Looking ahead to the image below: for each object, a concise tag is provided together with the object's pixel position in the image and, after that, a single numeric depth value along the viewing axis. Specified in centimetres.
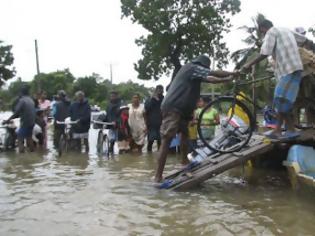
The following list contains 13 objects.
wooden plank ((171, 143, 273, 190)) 710
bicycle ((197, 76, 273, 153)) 784
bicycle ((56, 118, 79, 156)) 1231
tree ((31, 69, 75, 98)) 7769
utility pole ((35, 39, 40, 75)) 3816
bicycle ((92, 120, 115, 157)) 1218
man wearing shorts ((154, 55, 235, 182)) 715
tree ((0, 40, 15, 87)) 5872
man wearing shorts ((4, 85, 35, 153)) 1243
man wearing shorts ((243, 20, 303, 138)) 699
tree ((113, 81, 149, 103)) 7238
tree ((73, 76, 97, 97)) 7438
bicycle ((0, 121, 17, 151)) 1379
